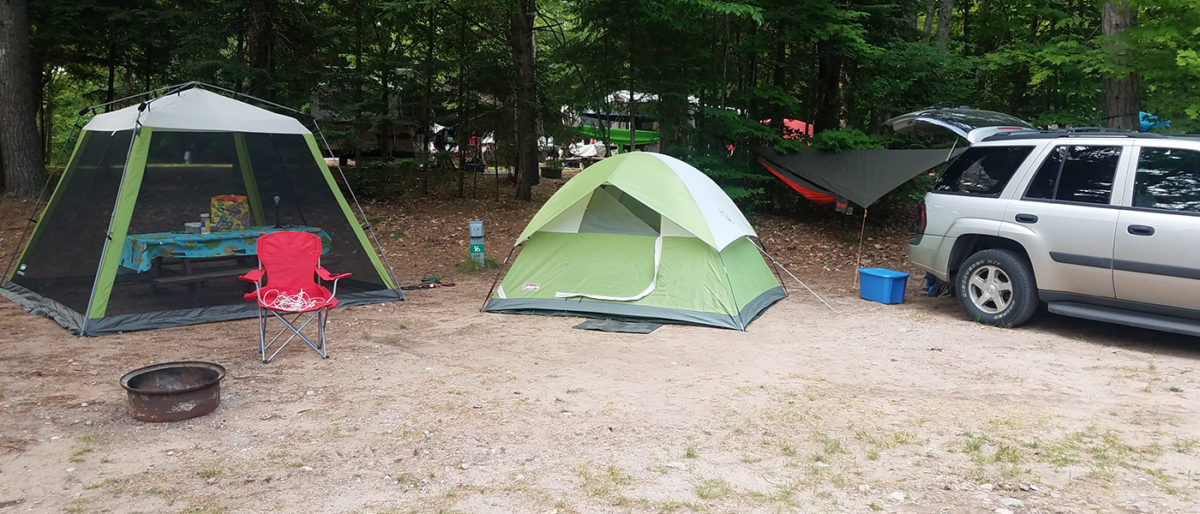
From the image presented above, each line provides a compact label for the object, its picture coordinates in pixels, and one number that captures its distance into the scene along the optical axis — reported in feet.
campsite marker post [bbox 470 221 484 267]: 30.77
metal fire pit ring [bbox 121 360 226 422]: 13.64
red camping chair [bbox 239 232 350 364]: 18.63
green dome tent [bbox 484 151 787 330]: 22.02
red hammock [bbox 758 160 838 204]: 32.58
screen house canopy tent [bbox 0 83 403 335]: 21.26
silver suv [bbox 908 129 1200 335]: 18.26
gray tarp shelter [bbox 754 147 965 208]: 29.14
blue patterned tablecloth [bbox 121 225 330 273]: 21.68
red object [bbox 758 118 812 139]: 36.35
